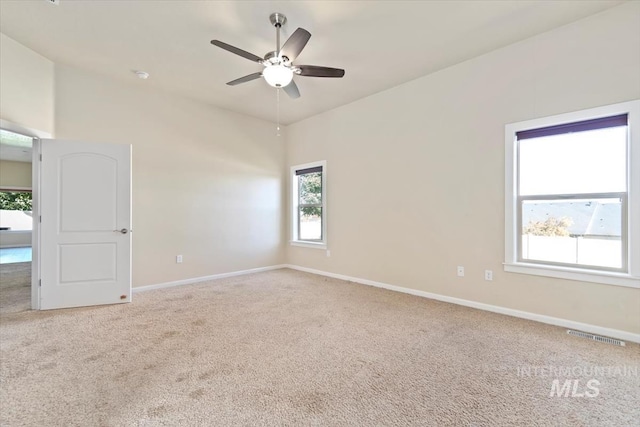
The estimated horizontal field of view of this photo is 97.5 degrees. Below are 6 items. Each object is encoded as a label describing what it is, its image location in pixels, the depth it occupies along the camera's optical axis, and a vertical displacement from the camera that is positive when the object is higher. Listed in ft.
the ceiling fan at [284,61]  7.34 +4.29
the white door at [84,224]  10.77 -0.43
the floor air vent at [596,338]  7.91 -3.62
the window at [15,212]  33.11 +0.12
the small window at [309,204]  16.93 +0.57
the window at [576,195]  8.16 +0.60
